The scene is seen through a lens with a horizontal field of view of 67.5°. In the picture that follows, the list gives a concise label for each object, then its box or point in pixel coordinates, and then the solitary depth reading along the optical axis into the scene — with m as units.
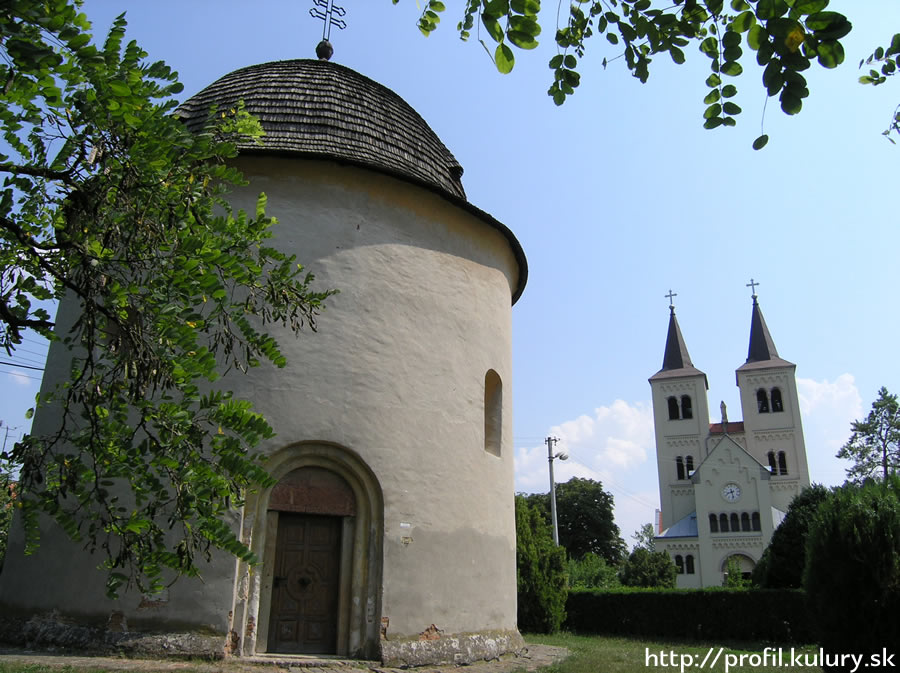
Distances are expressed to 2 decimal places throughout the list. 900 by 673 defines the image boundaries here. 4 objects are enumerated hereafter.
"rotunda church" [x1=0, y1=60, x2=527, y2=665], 7.95
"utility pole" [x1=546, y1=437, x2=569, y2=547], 27.83
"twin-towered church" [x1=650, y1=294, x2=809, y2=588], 48.41
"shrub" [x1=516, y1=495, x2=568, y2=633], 16.39
